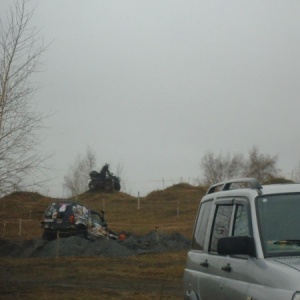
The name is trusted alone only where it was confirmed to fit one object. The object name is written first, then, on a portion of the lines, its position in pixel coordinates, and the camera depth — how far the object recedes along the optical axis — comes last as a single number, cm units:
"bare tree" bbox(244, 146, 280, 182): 5859
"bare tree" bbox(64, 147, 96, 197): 7344
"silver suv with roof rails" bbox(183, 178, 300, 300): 570
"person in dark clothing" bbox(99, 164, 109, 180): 6370
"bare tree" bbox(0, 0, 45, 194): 1870
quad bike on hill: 6344
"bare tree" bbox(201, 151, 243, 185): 6819
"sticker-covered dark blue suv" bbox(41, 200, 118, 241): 3316
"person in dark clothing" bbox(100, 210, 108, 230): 3503
